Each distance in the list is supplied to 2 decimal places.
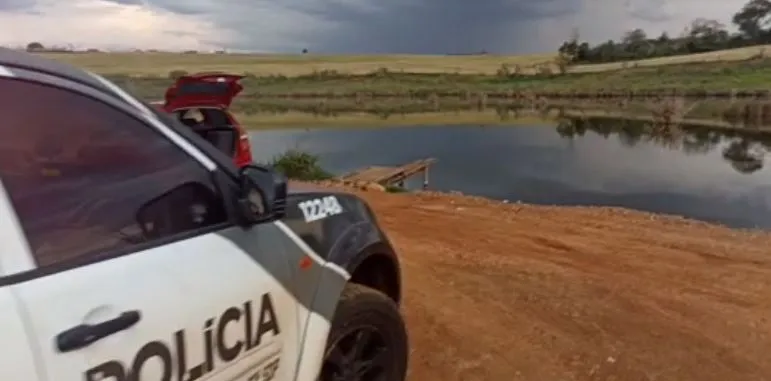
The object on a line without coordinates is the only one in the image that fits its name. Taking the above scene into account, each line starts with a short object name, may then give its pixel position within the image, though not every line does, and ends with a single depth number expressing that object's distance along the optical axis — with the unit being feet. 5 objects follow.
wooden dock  52.05
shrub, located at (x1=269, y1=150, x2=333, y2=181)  52.03
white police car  6.46
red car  23.98
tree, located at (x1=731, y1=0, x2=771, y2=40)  290.56
